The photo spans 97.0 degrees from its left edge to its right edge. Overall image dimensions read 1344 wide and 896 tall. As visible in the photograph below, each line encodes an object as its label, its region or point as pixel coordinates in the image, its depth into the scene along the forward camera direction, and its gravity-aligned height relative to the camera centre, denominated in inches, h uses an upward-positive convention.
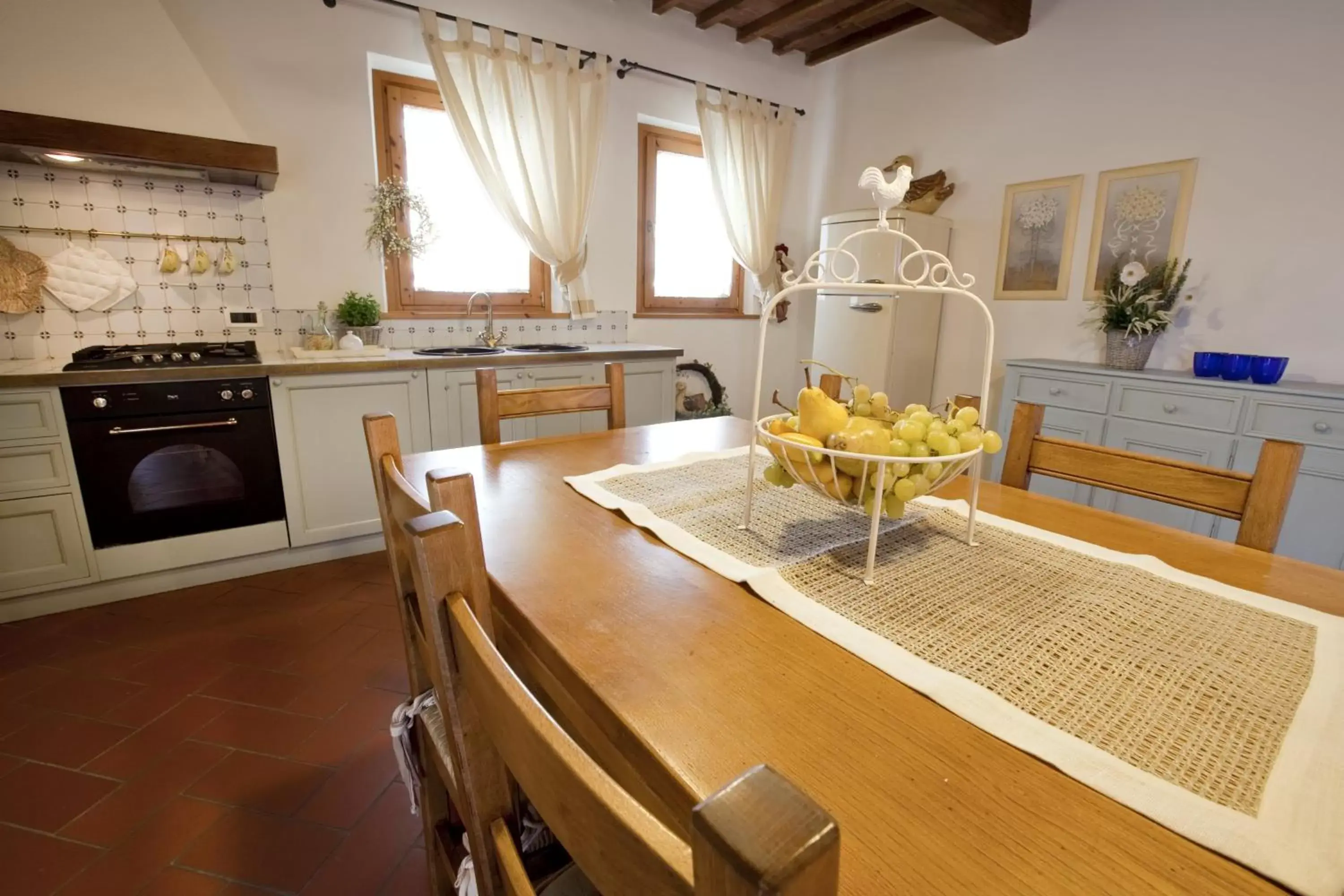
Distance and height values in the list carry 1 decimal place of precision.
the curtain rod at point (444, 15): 106.4 +56.1
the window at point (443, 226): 118.9 +19.3
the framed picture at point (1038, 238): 125.2 +19.1
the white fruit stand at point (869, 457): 30.8 -6.7
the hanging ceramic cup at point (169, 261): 100.6 +7.9
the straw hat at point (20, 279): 91.7 +4.0
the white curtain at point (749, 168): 151.7 +40.0
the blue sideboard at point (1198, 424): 87.2 -15.2
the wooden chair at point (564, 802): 8.6 -10.5
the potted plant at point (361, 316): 113.1 -0.6
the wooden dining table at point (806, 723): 16.7 -14.5
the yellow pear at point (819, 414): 33.2 -5.0
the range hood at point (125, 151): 80.7 +22.1
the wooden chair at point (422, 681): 35.9 -25.0
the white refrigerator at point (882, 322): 135.8 +0.6
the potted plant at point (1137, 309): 109.7 +3.9
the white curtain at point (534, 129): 116.2 +38.0
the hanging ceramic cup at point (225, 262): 105.3 +8.3
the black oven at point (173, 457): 83.8 -21.8
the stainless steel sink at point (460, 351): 121.6 -7.3
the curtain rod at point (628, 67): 135.6 +56.4
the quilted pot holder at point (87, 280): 95.5 +4.4
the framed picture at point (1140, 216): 110.9 +21.5
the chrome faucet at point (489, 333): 129.3 -3.6
